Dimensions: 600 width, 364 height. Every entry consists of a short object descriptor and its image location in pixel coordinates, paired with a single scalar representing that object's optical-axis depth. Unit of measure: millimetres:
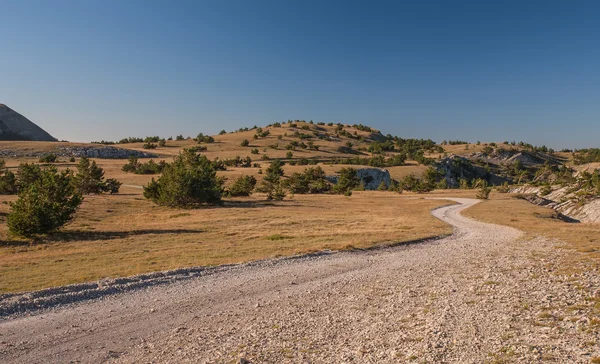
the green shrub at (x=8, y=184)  58312
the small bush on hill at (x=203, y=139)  189038
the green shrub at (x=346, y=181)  97250
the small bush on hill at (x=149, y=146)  169250
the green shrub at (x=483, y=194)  74681
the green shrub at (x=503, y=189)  101944
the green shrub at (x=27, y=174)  56031
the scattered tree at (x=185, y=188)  55844
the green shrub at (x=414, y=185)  103975
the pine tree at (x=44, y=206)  33062
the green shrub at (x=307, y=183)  98062
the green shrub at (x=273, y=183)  74438
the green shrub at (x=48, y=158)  106681
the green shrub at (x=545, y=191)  87312
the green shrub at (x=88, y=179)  65125
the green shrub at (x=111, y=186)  67738
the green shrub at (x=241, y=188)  78081
